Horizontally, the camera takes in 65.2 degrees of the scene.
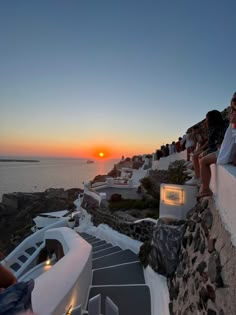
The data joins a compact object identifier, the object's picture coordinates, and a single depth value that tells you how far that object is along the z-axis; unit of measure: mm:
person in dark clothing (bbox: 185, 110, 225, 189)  2700
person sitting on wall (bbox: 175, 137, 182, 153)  11027
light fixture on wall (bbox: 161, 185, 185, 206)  4323
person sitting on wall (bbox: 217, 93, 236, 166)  2003
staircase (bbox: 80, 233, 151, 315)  3214
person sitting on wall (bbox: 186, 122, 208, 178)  3374
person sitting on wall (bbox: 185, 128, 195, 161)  6850
